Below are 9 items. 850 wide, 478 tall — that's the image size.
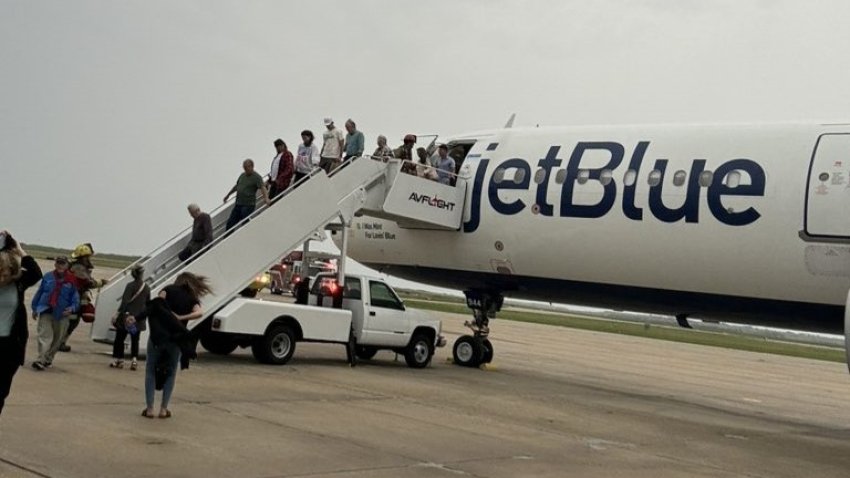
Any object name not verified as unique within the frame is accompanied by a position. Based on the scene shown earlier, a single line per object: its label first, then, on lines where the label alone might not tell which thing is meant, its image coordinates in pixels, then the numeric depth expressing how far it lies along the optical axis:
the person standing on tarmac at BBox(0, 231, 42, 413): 8.97
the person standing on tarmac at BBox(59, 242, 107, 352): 17.34
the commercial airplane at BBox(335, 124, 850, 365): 16.95
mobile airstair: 18.69
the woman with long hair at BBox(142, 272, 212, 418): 12.05
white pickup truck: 18.84
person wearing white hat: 22.14
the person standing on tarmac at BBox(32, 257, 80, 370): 15.58
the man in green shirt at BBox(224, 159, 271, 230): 20.41
